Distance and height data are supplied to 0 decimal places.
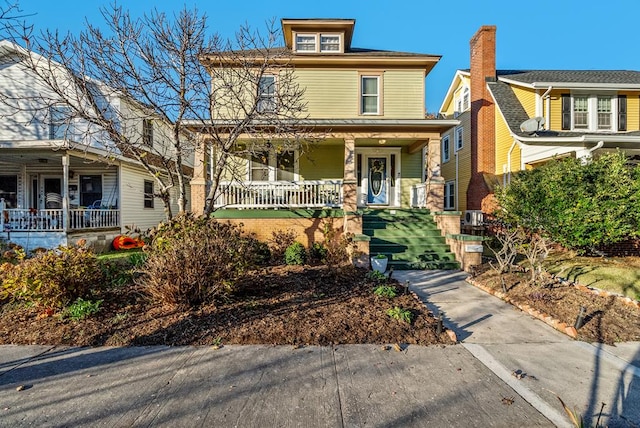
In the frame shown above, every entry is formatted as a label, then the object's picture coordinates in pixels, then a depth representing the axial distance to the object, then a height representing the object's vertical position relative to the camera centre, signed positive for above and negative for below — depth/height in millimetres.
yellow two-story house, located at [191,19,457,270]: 9945 +2471
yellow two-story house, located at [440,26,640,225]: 11695 +4045
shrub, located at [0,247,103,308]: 4586 -1035
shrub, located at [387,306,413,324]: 4457 -1518
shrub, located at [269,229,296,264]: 9183 -922
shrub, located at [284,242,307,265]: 7977 -1168
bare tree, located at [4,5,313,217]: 6664 +3085
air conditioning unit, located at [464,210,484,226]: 13188 -298
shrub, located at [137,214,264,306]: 4688 -913
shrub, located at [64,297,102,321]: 4469 -1452
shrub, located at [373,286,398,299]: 5488 -1456
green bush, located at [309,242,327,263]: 8344 -1179
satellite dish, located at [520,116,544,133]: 11609 +3267
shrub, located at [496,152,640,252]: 7387 +177
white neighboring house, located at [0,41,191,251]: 10547 +1179
